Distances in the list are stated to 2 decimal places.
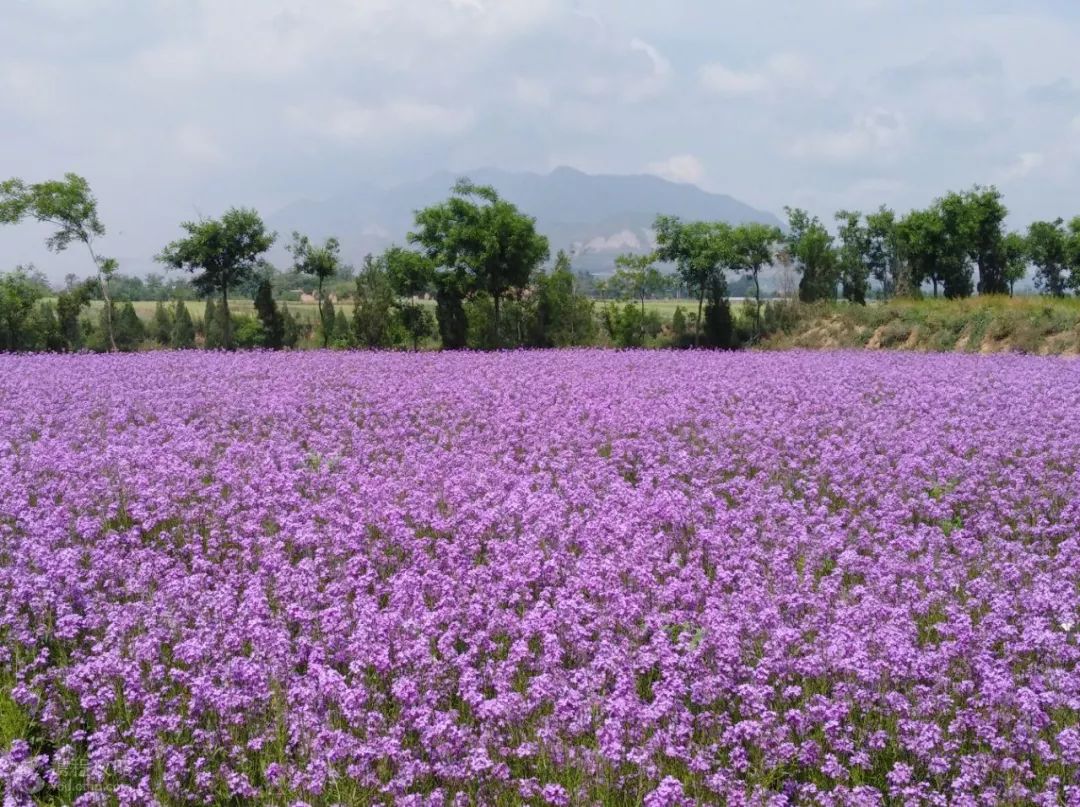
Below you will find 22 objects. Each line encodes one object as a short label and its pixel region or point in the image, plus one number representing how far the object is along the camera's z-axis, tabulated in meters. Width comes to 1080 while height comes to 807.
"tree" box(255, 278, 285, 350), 33.25
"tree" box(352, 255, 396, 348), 30.84
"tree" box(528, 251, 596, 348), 31.50
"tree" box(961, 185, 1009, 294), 37.88
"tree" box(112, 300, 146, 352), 38.30
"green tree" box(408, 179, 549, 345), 29.88
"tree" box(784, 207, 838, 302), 35.47
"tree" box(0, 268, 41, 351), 31.48
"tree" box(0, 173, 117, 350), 31.97
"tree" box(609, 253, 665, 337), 38.28
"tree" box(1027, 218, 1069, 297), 49.12
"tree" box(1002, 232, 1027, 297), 48.94
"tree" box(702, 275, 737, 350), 32.22
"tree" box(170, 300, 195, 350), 39.06
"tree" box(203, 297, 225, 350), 35.69
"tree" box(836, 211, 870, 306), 38.06
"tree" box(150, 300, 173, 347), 43.06
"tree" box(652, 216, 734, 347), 31.75
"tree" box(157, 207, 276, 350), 31.48
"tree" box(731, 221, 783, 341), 32.69
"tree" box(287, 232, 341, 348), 34.84
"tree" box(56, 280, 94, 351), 33.47
